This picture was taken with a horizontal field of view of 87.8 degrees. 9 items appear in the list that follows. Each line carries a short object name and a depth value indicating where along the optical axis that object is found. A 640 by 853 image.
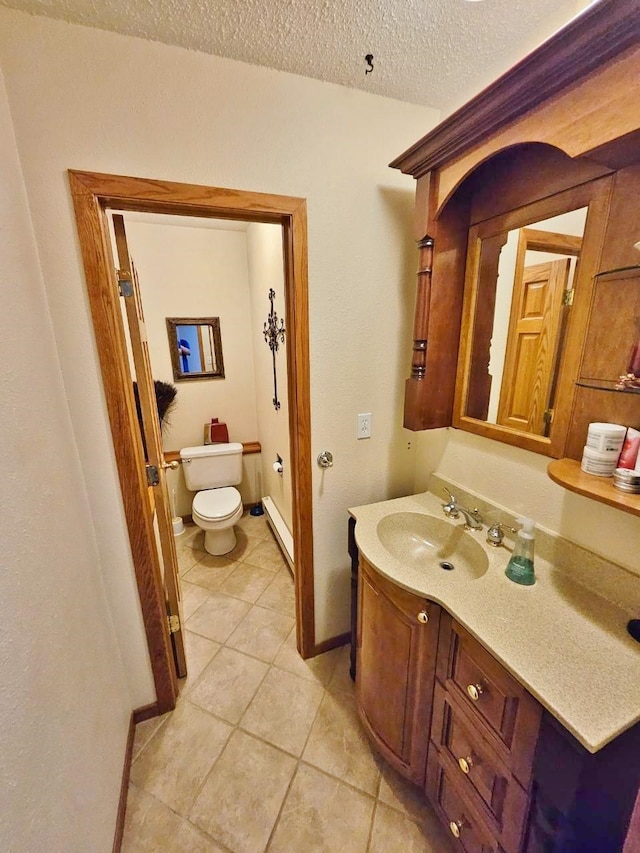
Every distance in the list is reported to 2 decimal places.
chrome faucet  1.27
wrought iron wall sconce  2.30
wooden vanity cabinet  0.65
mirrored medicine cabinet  0.72
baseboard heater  2.41
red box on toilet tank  2.95
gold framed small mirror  2.76
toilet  2.39
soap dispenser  0.98
